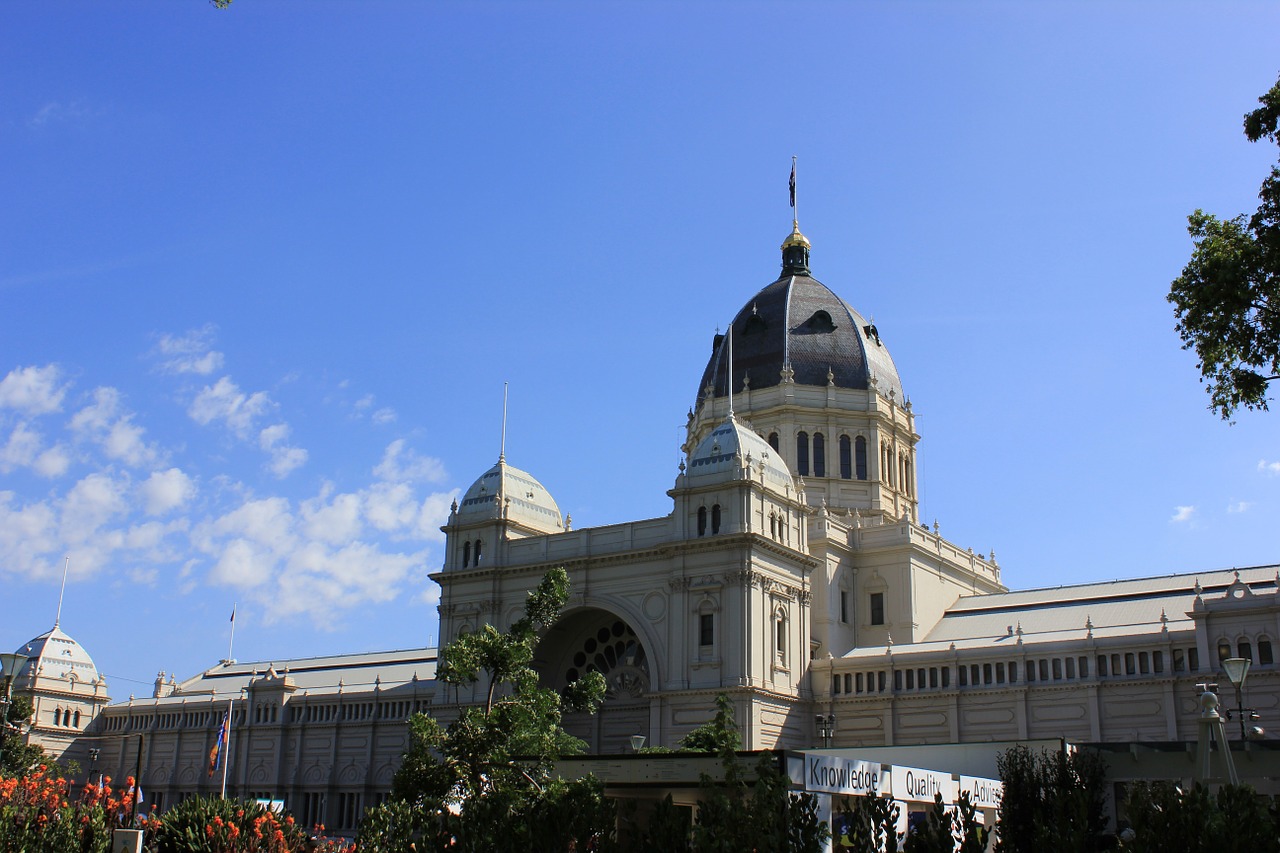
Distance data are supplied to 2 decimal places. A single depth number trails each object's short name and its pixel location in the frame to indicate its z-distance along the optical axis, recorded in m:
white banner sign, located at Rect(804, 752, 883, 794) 28.66
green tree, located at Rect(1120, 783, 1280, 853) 15.64
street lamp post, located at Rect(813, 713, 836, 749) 57.00
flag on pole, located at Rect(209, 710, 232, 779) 71.87
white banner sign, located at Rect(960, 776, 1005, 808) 38.16
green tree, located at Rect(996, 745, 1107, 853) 16.80
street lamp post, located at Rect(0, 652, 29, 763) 34.47
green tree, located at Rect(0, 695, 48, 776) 71.38
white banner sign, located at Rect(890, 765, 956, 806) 34.41
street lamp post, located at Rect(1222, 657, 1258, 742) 30.89
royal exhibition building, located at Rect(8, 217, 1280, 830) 60.88
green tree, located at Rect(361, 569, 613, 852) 28.39
